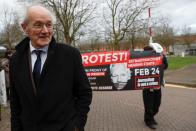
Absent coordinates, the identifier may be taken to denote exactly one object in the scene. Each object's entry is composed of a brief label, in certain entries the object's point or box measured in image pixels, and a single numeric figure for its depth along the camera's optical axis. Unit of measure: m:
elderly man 1.39
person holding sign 3.98
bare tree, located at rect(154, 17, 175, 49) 31.88
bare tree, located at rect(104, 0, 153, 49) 17.73
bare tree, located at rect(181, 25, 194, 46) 47.57
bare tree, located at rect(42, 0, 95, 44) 17.34
